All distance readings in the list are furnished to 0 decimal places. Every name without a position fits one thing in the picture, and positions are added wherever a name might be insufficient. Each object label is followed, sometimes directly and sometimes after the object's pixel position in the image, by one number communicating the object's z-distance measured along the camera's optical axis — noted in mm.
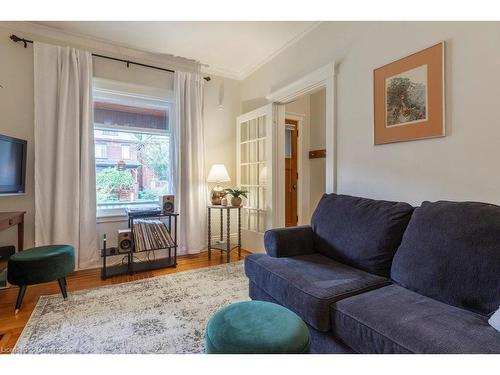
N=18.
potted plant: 3482
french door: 3359
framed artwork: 1799
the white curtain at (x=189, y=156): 3494
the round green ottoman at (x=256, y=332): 1012
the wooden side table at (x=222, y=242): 3387
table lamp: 3512
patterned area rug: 1615
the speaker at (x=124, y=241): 2924
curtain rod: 2687
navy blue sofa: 1062
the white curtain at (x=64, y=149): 2768
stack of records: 3038
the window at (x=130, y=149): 3258
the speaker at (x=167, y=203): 3207
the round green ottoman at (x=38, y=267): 2012
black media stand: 2900
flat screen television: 2328
